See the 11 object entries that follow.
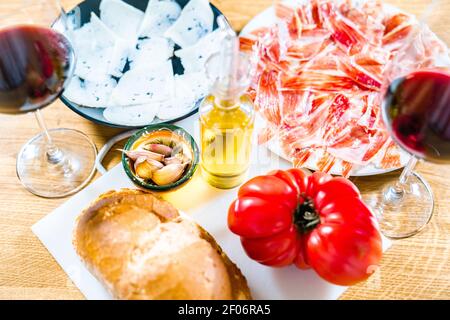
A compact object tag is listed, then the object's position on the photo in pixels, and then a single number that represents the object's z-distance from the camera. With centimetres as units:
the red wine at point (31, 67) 79
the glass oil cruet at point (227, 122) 73
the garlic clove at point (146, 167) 89
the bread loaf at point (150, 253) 74
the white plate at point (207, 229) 84
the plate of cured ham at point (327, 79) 96
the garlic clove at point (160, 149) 92
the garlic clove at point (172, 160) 90
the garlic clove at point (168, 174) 89
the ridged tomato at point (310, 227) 75
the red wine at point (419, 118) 76
